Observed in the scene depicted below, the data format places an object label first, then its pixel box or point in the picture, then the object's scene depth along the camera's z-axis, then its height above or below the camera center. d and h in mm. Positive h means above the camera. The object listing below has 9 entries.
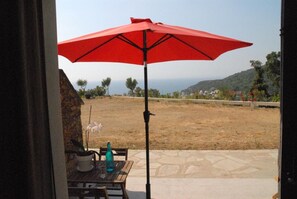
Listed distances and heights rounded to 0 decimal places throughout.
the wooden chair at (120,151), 3934 -906
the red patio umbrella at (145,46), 2525 +514
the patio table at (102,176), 3035 -1003
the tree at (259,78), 17900 +594
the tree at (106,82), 23200 +737
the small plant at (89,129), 3271 -468
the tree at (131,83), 24127 +607
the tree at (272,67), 19433 +1458
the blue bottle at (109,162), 3344 -888
